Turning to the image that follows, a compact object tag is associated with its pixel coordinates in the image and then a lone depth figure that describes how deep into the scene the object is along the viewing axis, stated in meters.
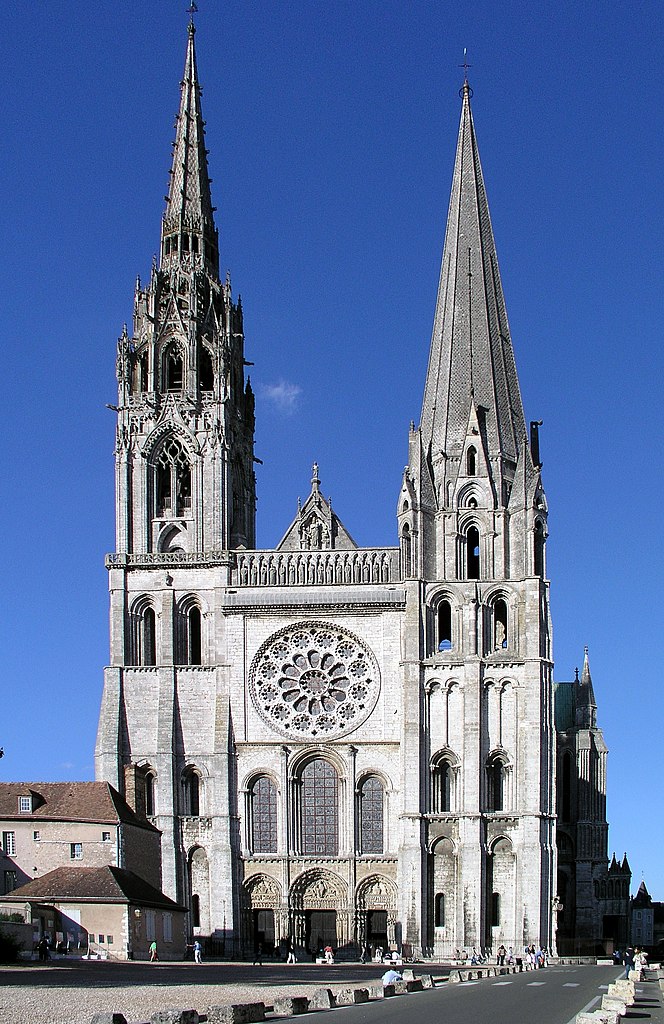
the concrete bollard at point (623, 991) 32.40
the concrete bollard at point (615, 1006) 28.66
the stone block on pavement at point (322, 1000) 33.69
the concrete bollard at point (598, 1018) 25.67
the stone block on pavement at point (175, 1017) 26.38
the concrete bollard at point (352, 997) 36.06
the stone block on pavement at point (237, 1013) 27.33
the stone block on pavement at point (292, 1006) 30.81
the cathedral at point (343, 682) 65.75
